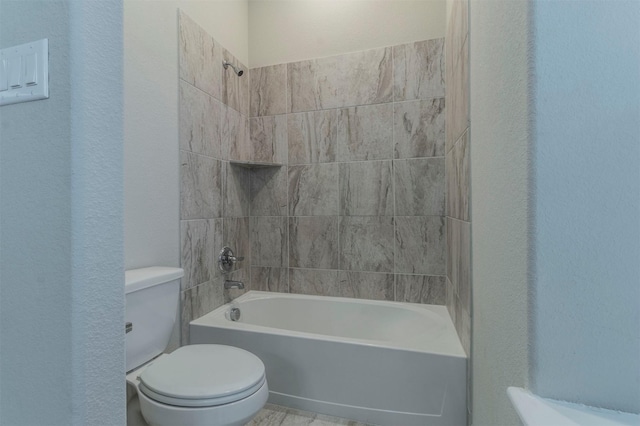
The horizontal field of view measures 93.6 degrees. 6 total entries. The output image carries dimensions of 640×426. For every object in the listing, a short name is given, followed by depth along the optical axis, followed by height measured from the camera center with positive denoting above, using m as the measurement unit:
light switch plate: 0.54 +0.25
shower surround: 1.80 +0.24
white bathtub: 1.33 -0.76
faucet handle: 1.93 -0.33
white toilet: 1.00 -0.61
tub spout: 1.95 -0.49
